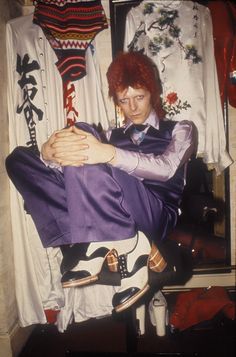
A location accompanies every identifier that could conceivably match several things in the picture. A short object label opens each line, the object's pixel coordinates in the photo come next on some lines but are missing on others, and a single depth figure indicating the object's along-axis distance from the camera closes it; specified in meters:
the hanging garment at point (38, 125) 1.61
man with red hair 1.24
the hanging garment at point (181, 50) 1.60
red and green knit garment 1.51
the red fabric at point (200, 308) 1.70
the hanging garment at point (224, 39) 1.57
